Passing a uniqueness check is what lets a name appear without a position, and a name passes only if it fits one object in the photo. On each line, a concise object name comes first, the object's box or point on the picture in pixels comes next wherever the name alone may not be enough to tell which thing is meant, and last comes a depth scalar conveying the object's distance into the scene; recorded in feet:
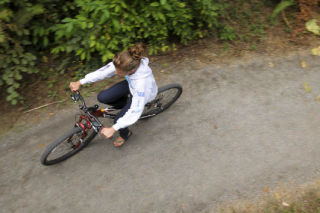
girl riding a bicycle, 9.51
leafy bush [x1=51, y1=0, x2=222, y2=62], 13.23
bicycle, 11.17
